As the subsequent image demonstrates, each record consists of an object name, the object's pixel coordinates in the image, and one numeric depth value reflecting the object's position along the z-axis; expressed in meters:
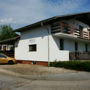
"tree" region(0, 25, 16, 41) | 38.19
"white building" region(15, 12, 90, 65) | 12.74
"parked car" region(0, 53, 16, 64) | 14.28
